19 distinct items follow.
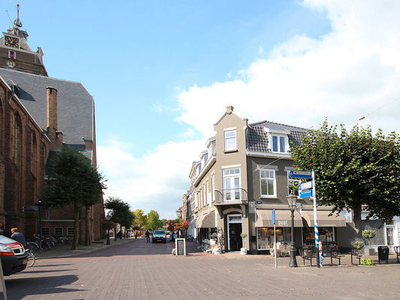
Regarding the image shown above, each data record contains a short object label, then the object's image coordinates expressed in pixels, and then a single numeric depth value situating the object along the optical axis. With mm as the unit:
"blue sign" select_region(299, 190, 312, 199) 15916
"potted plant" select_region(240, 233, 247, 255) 24125
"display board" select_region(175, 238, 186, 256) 23281
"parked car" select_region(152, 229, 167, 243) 45662
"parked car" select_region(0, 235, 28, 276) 10227
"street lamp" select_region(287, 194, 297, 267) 16141
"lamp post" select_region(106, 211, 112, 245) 46750
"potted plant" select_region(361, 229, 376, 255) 22219
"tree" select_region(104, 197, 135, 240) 48631
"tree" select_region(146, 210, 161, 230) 140625
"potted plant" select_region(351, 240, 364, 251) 18675
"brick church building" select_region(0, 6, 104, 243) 29562
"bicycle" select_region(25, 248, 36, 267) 16488
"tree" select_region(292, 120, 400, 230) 18739
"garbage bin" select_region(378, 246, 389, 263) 18516
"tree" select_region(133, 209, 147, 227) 116088
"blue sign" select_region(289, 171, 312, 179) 16312
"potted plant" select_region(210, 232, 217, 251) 26062
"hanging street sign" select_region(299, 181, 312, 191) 16188
